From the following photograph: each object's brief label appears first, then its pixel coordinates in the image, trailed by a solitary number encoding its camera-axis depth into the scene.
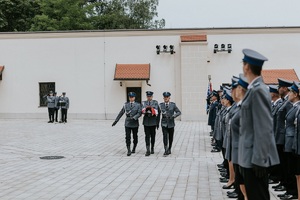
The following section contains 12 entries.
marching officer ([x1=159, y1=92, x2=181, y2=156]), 12.48
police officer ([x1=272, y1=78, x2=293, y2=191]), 6.99
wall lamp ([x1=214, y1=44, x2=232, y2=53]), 26.91
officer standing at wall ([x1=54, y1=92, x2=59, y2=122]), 25.41
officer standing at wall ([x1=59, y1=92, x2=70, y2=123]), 25.38
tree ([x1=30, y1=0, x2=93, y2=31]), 42.94
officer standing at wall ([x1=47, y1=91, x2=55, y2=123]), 25.30
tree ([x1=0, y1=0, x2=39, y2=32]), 42.62
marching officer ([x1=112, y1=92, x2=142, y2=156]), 12.53
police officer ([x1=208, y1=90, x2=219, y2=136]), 14.83
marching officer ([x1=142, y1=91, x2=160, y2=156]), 12.53
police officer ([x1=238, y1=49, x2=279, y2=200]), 3.80
